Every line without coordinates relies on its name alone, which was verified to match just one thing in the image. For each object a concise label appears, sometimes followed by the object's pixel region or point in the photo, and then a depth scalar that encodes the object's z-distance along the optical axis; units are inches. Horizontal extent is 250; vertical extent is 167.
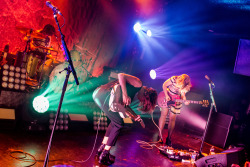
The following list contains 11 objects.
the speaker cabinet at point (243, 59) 302.7
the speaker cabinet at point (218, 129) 261.3
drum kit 220.8
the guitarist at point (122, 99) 133.8
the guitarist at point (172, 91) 202.4
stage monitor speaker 140.5
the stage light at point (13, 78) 183.5
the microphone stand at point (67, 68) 97.7
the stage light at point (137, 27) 350.0
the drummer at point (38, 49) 235.3
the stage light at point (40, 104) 182.4
